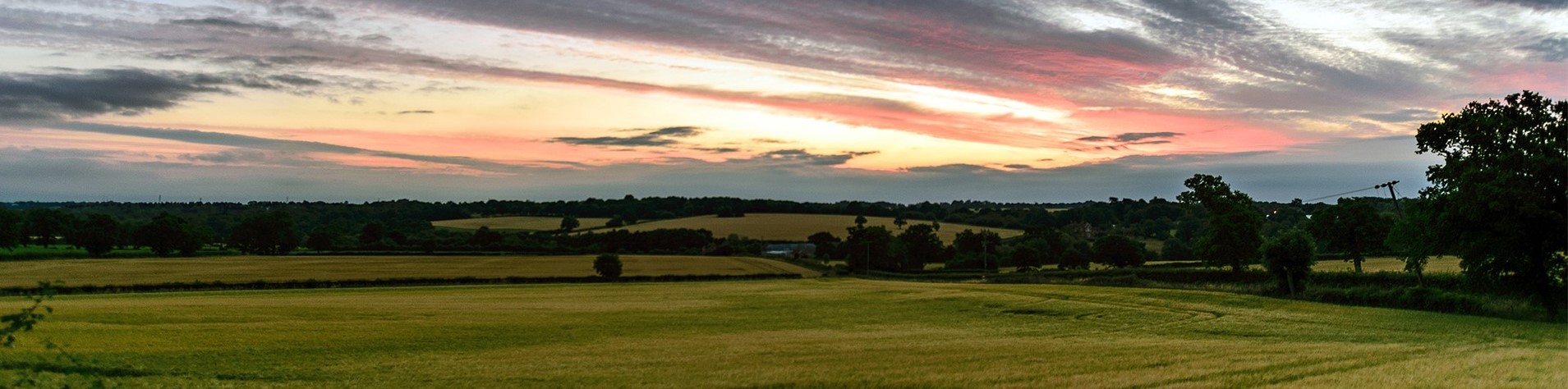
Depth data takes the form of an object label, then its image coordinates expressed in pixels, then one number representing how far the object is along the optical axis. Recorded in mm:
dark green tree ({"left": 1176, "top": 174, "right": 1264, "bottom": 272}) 66438
